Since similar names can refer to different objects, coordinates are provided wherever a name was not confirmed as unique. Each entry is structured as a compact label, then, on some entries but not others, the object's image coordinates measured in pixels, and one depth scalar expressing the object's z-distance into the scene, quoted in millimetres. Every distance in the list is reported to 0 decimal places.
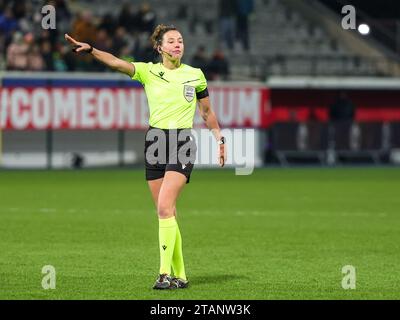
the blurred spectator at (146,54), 33969
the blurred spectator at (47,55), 32406
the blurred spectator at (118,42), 34344
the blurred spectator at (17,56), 32031
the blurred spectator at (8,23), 33844
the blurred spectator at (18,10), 34281
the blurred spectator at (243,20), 37625
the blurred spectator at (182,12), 39906
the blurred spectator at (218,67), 34512
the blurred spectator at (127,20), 35625
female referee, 11391
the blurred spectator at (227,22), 37844
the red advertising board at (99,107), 31578
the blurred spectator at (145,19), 35375
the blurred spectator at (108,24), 35281
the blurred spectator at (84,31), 33366
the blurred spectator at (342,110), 35438
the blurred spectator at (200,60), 34688
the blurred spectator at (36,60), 32312
